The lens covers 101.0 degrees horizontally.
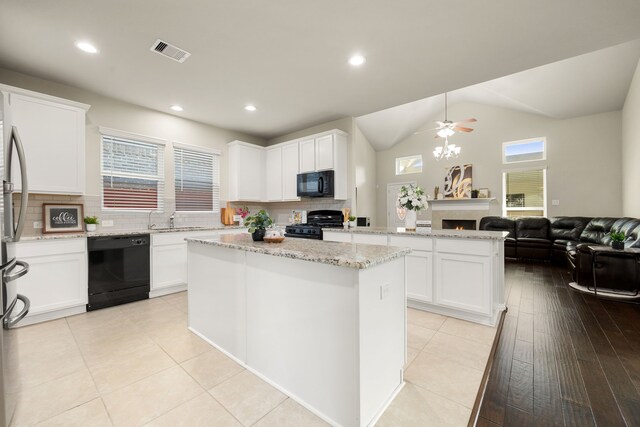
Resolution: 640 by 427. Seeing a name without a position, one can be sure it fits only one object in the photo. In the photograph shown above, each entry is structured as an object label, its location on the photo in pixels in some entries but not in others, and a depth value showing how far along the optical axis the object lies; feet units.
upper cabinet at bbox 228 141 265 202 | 17.02
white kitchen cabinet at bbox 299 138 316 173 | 16.03
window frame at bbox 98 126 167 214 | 12.44
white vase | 11.19
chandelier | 19.63
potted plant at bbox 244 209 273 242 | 7.15
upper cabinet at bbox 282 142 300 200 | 16.92
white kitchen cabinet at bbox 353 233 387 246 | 10.96
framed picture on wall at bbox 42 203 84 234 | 10.65
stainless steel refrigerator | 4.43
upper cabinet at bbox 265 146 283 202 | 17.76
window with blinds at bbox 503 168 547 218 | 22.13
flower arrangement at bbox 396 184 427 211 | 10.91
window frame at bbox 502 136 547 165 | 21.96
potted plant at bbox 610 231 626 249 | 11.62
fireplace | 24.46
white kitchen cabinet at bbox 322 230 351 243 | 12.36
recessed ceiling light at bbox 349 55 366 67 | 9.55
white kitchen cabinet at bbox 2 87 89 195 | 9.62
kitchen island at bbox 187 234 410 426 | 4.56
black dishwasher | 10.52
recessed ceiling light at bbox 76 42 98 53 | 8.61
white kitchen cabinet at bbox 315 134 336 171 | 15.16
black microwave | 15.11
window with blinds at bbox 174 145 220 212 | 15.22
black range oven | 14.26
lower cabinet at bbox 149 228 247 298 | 12.16
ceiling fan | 17.42
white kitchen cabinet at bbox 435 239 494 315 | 8.75
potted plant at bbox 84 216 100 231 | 11.27
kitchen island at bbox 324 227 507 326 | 8.80
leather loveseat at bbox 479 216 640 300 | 11.56
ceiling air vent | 8.64
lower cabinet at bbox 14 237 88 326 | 9.11
